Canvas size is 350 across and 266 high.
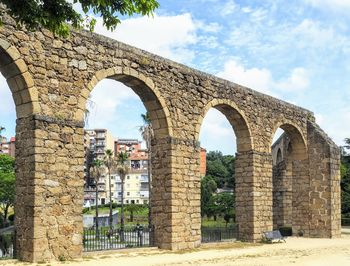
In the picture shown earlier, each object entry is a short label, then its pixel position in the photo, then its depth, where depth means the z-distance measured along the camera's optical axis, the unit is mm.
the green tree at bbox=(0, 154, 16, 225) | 40281
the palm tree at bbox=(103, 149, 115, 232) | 49969
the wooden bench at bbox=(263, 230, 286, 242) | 16820
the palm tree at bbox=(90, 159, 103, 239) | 49500
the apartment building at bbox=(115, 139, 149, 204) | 85581
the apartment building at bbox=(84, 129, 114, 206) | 79019
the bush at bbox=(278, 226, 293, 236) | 20969
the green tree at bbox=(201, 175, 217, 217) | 44834
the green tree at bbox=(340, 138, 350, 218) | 32938
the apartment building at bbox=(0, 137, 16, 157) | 94462
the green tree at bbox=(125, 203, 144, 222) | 49462
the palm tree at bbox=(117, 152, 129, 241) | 47062
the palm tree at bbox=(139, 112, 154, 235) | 32781
